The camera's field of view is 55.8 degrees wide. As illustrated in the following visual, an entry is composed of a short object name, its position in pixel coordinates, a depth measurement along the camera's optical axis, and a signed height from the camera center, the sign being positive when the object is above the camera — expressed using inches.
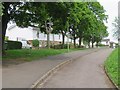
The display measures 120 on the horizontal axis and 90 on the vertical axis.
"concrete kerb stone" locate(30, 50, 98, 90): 183.3 -65.9
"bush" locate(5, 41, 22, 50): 581.0 -9.3
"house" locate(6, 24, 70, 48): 1167.7 +104.7
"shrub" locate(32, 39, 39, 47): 958.7 +0.5
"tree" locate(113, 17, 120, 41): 1221.3 +164.9
